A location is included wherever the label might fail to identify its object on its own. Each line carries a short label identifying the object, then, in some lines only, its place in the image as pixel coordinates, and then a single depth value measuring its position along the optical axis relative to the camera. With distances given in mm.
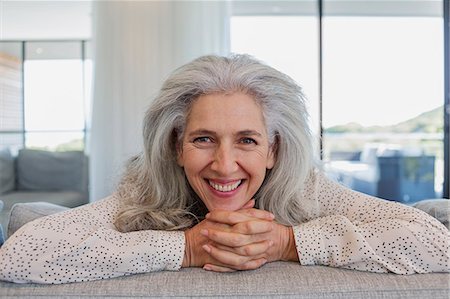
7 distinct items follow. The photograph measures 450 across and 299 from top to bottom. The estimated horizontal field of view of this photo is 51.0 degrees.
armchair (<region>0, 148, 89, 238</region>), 4332
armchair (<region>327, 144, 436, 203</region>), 4836
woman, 874
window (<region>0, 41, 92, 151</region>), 4945
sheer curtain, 3561
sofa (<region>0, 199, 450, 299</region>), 805
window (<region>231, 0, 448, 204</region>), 4562
